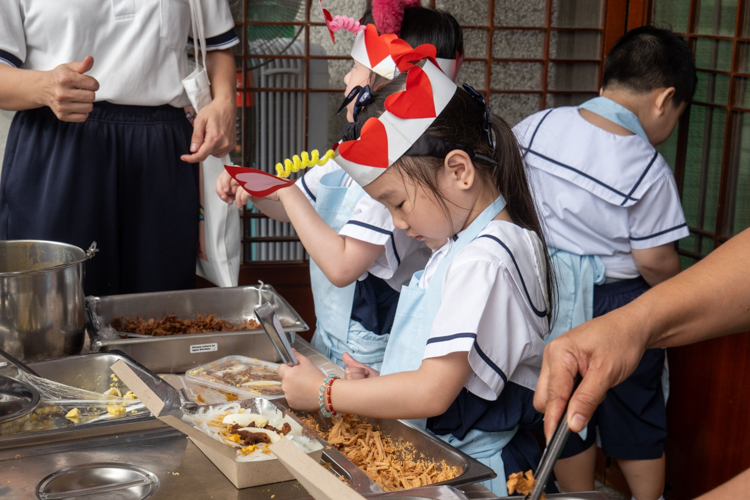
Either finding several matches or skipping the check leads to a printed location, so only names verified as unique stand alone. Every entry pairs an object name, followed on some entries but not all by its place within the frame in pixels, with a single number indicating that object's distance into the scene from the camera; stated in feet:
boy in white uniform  6.90
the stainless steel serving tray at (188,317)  5.11
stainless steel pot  4.52
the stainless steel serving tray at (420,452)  3.30
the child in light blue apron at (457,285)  4.03
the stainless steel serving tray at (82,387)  3.63
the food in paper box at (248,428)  3.43
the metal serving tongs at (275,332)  4.49
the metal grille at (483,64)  9.58
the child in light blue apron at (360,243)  5.48
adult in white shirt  5.66
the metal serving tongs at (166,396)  3.37
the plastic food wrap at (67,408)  3.98
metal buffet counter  3.28
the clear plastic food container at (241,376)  4.63
